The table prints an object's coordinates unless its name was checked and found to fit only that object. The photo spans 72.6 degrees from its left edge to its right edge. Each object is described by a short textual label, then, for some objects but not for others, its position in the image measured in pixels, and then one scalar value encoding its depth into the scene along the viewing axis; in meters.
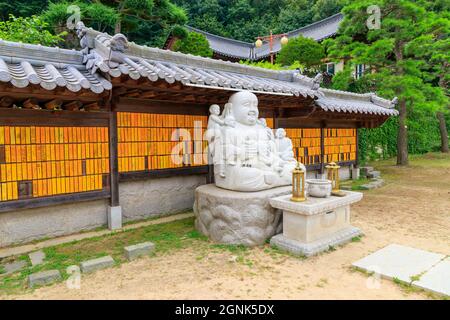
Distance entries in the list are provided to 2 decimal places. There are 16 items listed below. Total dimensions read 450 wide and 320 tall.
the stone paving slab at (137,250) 4.78
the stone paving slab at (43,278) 3.96
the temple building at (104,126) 5.06
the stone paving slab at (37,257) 4.71
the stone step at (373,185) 10.32
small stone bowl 5.59
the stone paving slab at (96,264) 4.34
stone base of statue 5.27
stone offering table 4.97
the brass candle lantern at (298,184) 5.22
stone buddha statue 5.68
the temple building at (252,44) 27.75
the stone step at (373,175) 12.10
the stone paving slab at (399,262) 4.22
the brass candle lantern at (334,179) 5.92
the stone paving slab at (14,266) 4.47
